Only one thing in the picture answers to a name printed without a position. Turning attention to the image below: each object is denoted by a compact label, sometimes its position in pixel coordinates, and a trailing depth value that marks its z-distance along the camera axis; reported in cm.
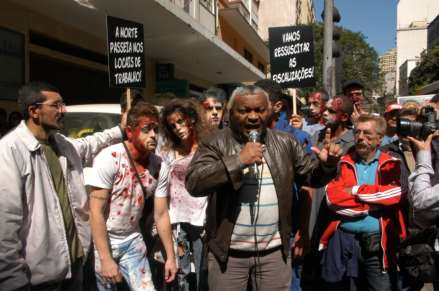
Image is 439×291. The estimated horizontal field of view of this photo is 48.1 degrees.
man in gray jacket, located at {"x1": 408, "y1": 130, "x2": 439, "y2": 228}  301
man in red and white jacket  363
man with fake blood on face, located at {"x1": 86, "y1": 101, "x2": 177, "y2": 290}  330
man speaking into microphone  292
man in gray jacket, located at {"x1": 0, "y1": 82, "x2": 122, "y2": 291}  260
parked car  572
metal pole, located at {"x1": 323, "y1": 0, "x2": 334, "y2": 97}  895
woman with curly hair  415
